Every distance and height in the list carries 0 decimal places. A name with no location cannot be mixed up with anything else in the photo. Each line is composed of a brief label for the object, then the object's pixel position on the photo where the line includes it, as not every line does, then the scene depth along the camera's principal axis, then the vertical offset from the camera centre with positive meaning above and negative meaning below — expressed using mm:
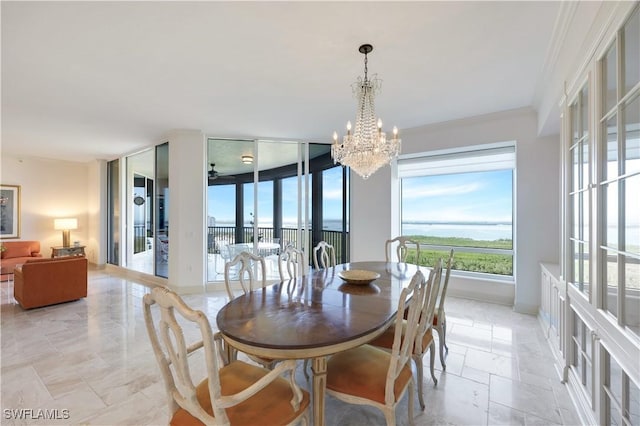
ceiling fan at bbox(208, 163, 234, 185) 5152 +709
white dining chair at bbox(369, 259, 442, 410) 1880 -803
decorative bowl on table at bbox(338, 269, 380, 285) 2442 -582
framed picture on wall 6133 +54
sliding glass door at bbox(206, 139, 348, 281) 5230 +266
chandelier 2570 +663
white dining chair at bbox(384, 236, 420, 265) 3676 -507
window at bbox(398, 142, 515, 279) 4504 +123
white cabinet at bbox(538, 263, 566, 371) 2439 -1007
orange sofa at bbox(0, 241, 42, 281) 5148 -839
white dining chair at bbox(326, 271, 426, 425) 1438 -939
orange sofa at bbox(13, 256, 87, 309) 3904 -1000
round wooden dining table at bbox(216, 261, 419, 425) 1347 -631
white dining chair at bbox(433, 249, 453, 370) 2391 -960
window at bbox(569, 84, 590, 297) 1941 +155
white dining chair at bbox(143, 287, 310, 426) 1068 -853
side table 6473 -898
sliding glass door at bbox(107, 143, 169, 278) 5449 +28
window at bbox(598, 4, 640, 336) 1317 +196
